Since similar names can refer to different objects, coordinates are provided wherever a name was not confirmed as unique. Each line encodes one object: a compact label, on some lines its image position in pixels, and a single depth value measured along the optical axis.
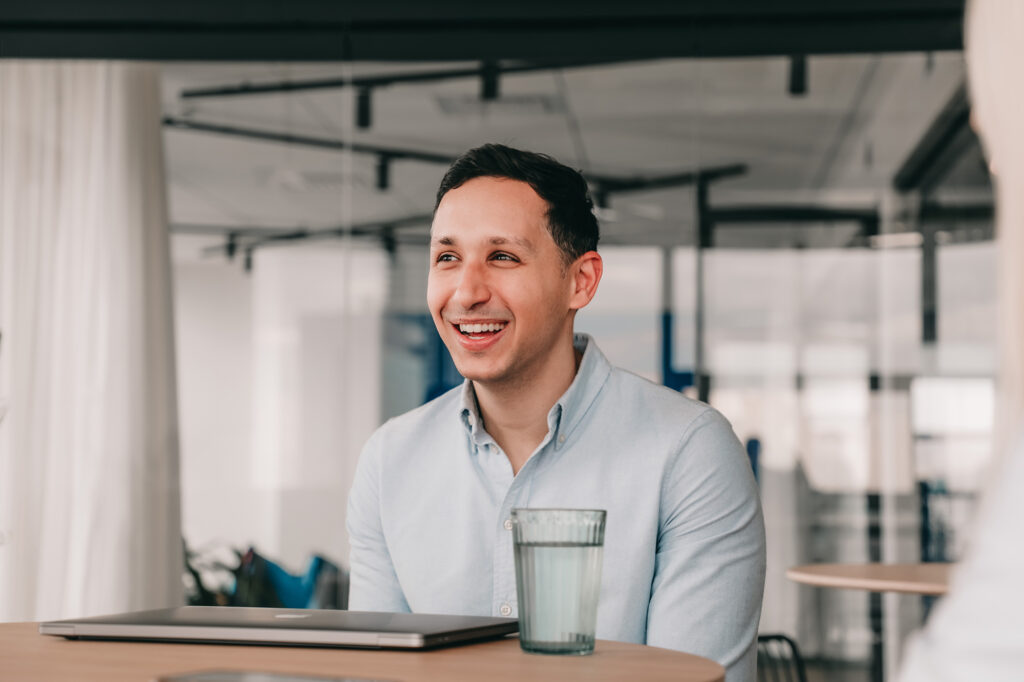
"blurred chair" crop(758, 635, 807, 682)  4.02
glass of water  1.12
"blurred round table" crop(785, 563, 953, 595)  2.81
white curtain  4.41
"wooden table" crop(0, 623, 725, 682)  1.03
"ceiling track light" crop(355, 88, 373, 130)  4.45
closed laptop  1.17
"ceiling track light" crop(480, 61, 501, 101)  4.41
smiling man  1.64
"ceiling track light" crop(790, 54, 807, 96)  4.28
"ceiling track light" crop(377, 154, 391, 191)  4.39
